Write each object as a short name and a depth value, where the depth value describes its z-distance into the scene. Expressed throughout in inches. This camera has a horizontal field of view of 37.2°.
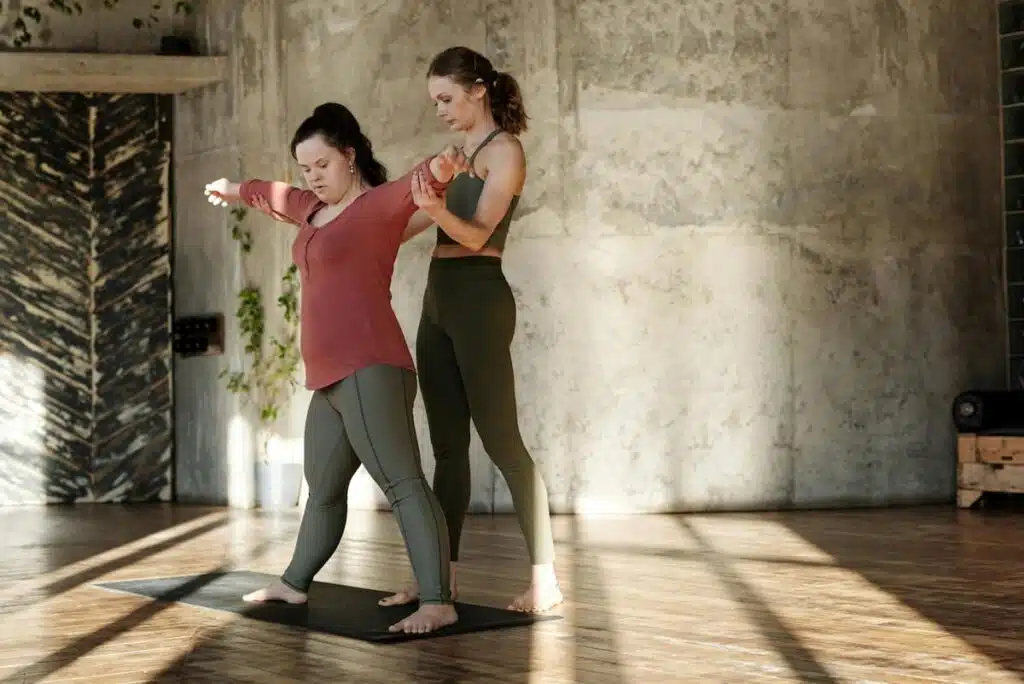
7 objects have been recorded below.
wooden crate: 291.3
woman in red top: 148.3
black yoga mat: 147.9
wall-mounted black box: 359.9
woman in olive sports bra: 157.4
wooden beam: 350.6
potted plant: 339.3
